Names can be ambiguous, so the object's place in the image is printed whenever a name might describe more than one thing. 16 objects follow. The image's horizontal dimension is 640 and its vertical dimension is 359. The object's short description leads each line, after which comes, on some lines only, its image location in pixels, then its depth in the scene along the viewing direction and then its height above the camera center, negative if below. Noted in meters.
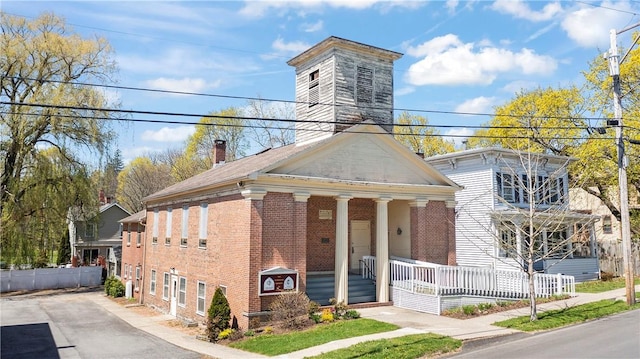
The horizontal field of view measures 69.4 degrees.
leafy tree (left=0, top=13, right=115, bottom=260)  30.84 +6.52
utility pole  18.00 +2.68
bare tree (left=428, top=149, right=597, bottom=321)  26.34 +1.05
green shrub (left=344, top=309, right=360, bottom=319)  16.77 -3.34
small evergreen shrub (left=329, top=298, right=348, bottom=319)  16.99 -3.22
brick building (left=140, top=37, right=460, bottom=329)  16.91 +0.69
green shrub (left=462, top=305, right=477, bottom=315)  16.70 -3.17
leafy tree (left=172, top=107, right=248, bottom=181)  48.89 +8.28
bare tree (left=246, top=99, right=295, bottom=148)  45.94 +8.44
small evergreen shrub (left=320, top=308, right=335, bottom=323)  16.33 -3.33
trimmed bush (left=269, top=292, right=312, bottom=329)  15.79 -3.03
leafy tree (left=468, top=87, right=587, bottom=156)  34.41 +8.60
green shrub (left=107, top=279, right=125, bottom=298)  31.94 -4.67
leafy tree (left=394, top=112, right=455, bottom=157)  51.38 +9.02
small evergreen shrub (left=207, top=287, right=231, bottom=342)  16.47 -3.38
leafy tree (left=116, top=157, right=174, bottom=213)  59.91 +5.35
